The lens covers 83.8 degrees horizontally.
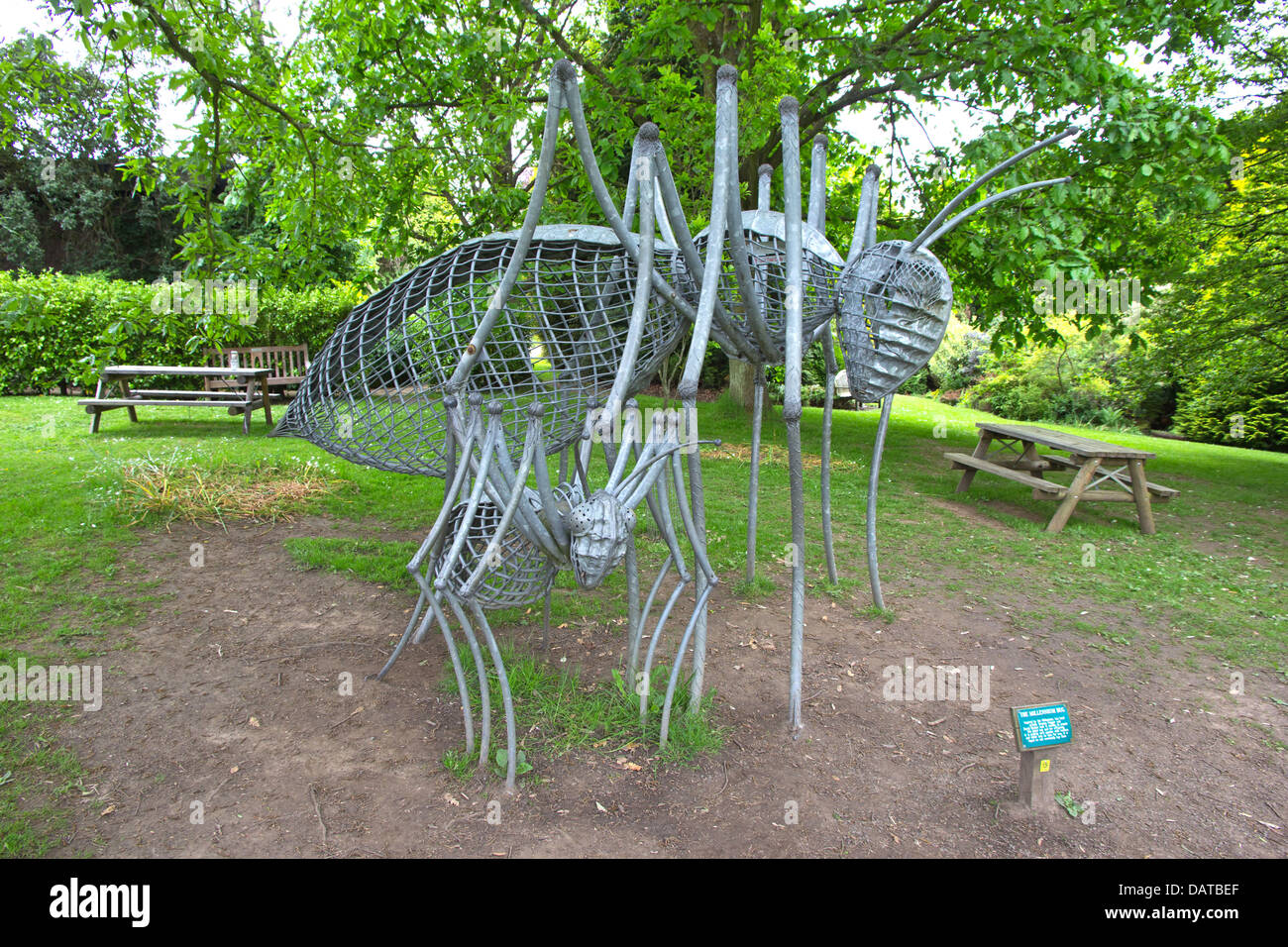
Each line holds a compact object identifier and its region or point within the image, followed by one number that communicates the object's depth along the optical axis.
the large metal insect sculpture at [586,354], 2.62
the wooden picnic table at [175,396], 8.82
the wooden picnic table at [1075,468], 6.41
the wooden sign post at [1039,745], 2.57
